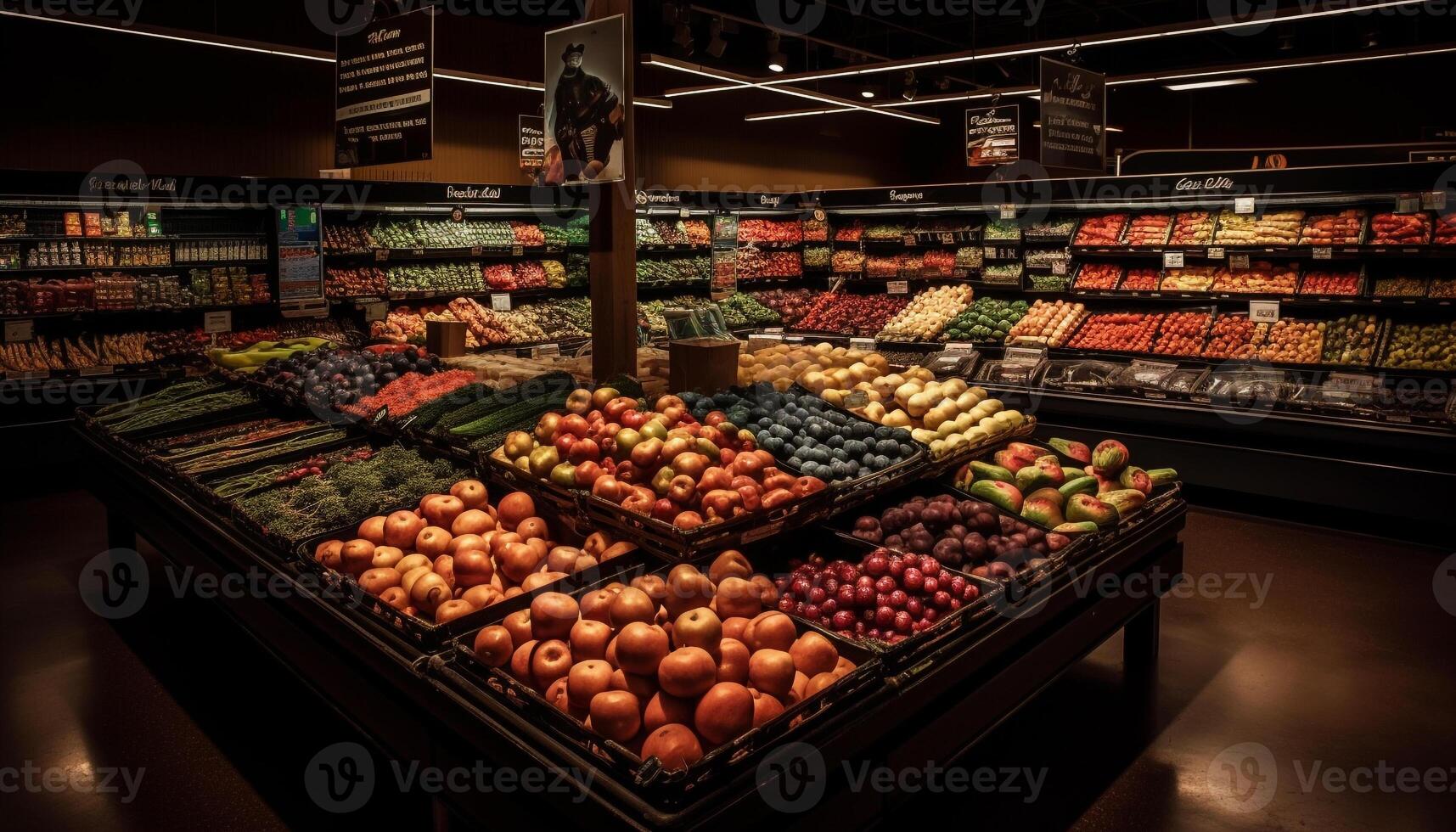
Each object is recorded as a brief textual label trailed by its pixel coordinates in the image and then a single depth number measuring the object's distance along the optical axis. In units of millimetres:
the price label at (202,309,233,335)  7660
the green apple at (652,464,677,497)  2926
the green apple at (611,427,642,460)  3080
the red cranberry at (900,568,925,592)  2803
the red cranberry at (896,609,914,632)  2693
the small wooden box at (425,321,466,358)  5992
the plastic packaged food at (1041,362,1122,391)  6832
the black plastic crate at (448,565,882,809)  1828
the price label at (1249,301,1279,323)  6676
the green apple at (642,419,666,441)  3121
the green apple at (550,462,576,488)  3080
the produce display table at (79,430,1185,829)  2014
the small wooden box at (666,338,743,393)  4102
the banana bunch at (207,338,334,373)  5977
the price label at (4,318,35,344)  6871
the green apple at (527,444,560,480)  3193
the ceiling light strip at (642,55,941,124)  6828
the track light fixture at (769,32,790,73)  9711
